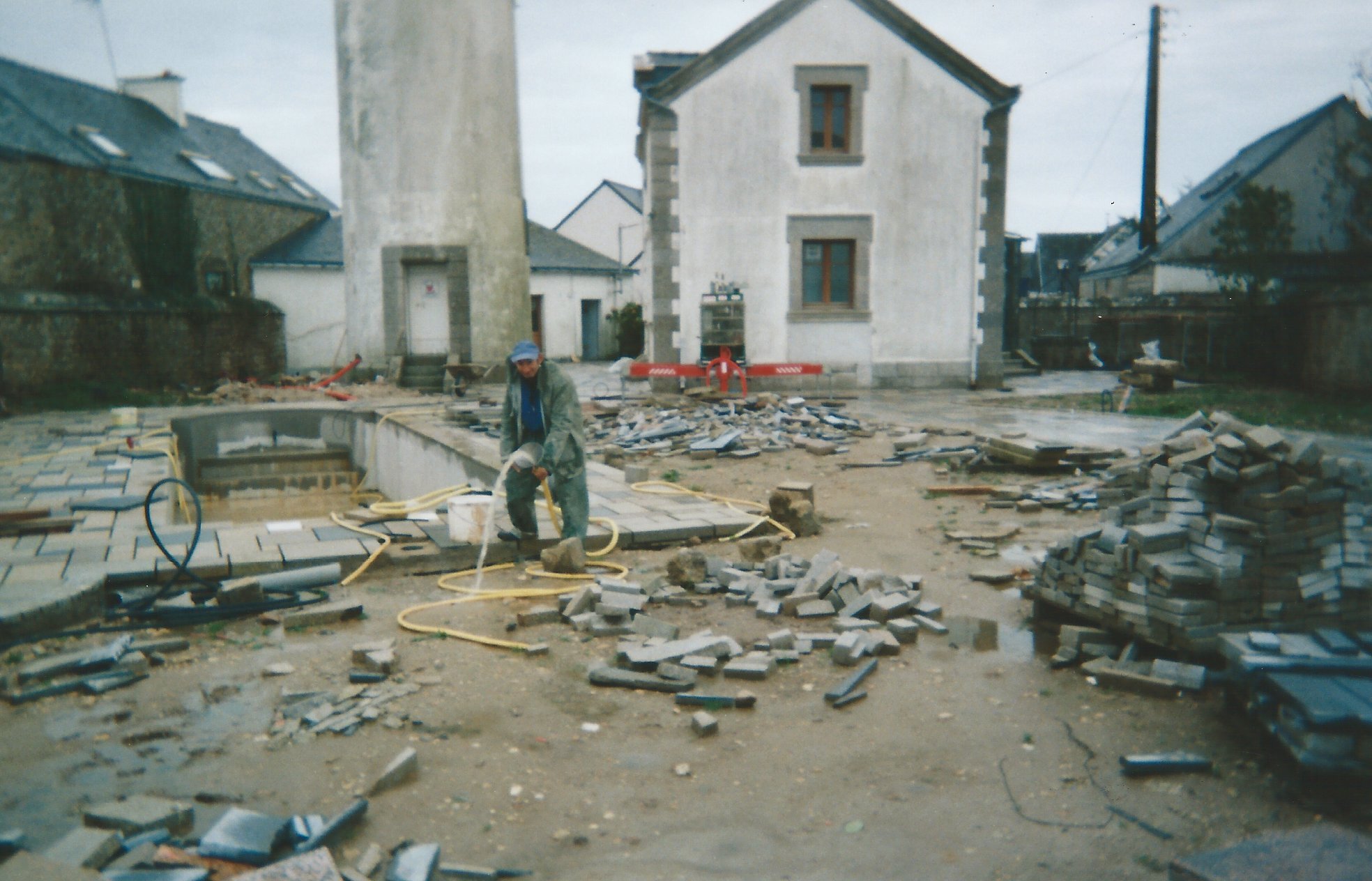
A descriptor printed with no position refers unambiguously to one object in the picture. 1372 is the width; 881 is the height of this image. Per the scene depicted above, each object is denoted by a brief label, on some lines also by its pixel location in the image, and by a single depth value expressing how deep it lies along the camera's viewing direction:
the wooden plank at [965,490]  9.63
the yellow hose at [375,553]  6.79
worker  6.98
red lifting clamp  18.61
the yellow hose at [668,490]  8.84
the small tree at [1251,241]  23.50
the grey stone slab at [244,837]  3.20
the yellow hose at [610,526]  7.36
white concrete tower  21.50
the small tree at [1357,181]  21.36
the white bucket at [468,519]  7.25
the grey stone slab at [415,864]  3.10
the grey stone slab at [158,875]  3.03
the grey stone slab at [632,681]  4.82
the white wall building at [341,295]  31.09
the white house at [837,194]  19.42
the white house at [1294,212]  29.77
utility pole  27.70
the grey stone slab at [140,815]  3.34
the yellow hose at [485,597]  5.45
